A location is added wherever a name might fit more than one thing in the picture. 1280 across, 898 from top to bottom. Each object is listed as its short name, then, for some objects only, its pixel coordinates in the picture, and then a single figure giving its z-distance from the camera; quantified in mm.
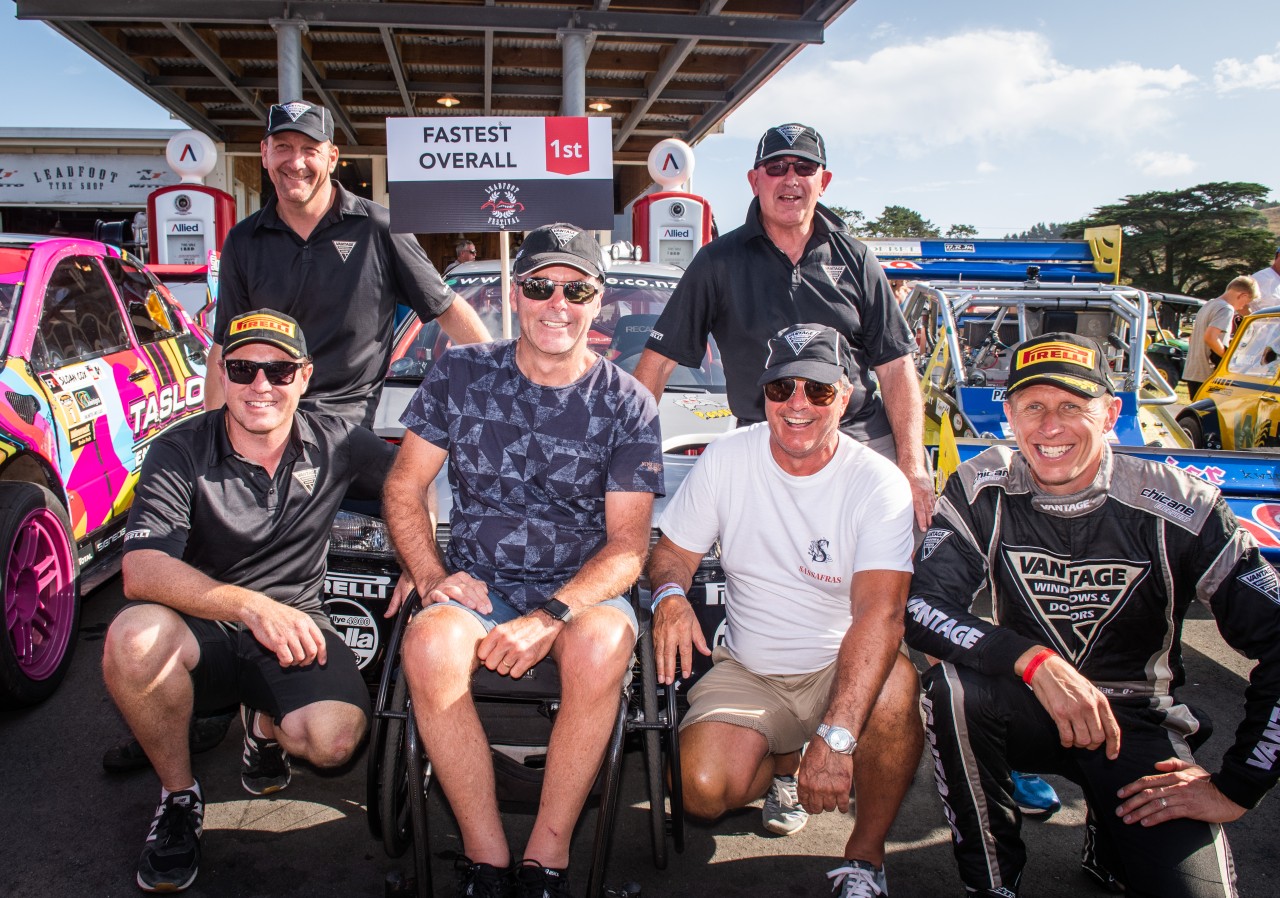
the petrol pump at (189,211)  11312
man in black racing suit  2139
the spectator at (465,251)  9227
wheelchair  2213
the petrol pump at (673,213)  9344
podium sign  3848
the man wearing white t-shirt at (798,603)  2375
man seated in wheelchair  2584
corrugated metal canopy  9906
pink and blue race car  3438
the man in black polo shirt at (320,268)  3381
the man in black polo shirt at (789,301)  3285
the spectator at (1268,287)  8281
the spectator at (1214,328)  8766
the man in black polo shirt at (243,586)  2527
